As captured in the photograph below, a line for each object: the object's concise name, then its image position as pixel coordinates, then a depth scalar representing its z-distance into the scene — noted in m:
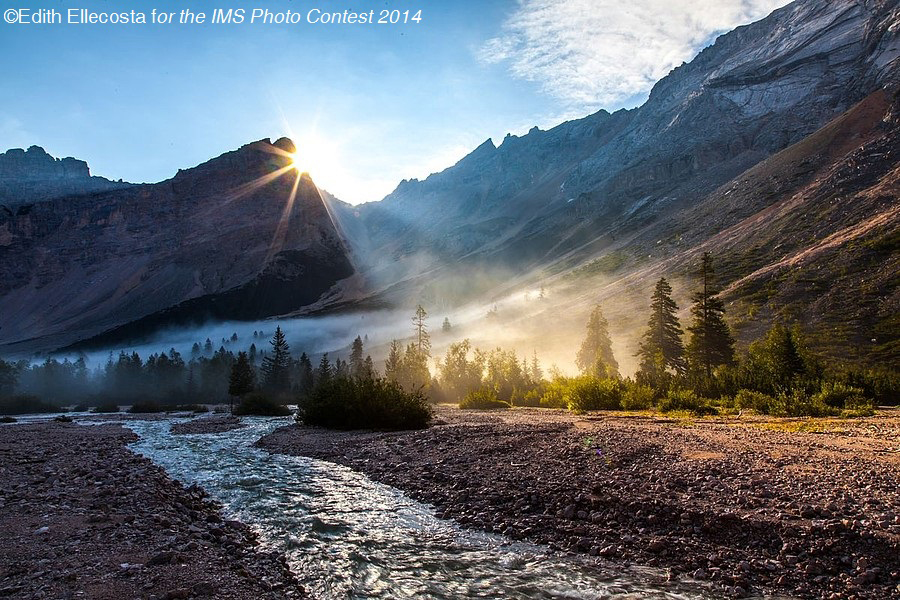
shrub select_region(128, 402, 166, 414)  78.31
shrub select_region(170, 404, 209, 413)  76.30
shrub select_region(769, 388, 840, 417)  25.42
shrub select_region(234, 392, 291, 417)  62.72
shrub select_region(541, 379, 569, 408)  47.12
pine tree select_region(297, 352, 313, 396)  96.93
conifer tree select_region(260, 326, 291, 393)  107.81
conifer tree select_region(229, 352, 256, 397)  67.62
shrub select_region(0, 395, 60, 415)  73.62
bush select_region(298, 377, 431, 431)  31.78
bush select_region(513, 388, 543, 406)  54.03
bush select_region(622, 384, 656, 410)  35.62
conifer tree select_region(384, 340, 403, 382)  84.14
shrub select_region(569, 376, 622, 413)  38.53
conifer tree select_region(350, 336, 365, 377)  103.67
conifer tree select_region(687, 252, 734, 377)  52.94
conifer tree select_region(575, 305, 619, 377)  74.88
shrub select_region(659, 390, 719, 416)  29.62
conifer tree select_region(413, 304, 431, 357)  94.47
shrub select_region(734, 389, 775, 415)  28.12
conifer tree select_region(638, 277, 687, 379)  61.75
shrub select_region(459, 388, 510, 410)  54.62
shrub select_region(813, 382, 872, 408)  27.00
